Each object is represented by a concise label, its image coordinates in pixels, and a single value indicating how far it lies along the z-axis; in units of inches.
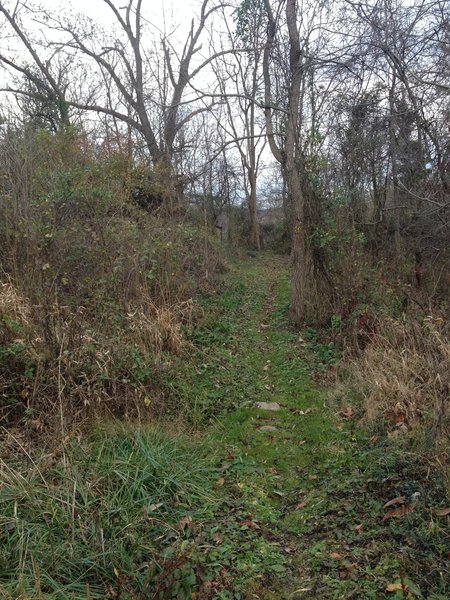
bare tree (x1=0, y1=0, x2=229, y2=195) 677.9
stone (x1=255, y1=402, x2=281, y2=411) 226.4
